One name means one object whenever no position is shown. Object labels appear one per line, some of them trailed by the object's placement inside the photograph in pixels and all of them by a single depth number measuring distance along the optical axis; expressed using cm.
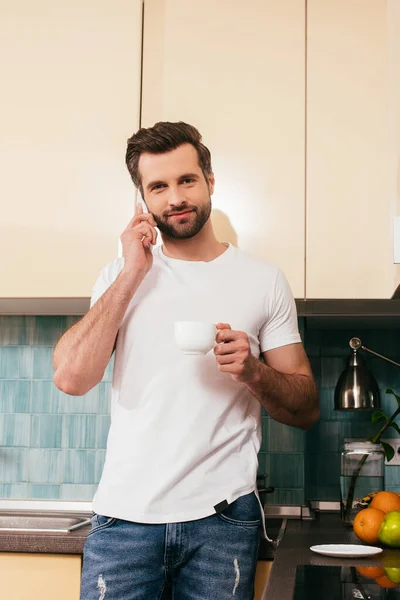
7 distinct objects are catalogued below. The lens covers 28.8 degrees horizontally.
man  146
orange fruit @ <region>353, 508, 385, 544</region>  164
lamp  213
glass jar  207
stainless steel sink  220
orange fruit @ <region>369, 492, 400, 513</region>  172
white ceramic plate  146
